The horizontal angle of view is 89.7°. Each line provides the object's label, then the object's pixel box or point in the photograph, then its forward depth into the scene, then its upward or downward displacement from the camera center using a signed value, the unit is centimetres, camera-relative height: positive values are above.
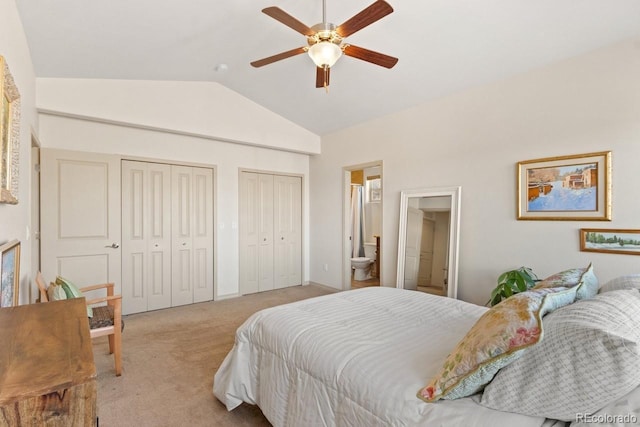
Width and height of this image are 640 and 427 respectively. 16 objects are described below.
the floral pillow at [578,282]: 142 -34
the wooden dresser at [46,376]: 64 -37
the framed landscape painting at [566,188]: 269 +21
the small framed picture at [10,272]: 150 -33
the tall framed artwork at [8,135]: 152 +39
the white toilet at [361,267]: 620 -111
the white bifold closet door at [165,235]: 409 -35
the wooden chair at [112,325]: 253 -92
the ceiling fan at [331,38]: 194 +117
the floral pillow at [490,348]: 101 -45
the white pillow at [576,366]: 86 -44
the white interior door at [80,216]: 356 -8
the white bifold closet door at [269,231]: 512 -36
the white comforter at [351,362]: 113 -65
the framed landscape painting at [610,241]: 254 -24
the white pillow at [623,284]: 151 -35
